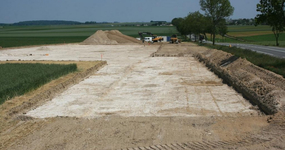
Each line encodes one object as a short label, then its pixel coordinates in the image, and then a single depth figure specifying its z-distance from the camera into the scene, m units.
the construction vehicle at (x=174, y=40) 61.57
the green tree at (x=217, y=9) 47.84
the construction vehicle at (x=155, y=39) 65.51
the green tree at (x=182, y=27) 86.11
